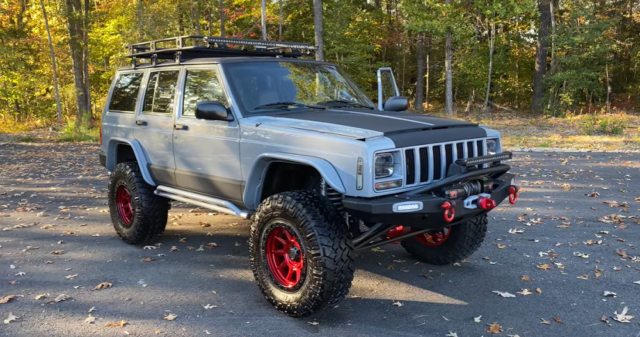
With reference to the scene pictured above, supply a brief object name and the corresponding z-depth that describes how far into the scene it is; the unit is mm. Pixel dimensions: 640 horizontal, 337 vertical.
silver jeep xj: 3789
